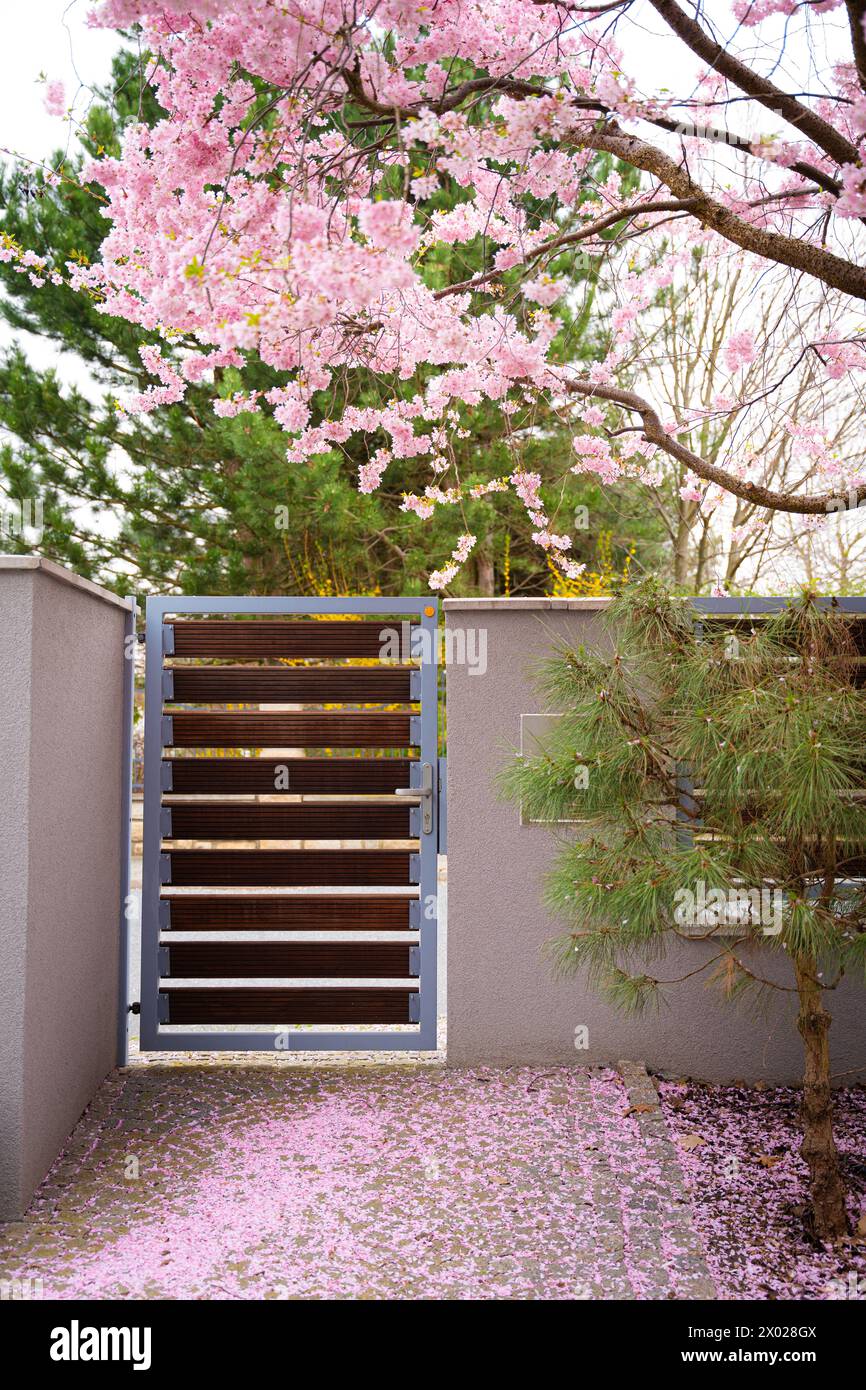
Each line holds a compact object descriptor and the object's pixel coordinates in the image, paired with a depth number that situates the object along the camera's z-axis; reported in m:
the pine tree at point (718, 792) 2.19
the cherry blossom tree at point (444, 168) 2.24
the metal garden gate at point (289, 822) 3.65
